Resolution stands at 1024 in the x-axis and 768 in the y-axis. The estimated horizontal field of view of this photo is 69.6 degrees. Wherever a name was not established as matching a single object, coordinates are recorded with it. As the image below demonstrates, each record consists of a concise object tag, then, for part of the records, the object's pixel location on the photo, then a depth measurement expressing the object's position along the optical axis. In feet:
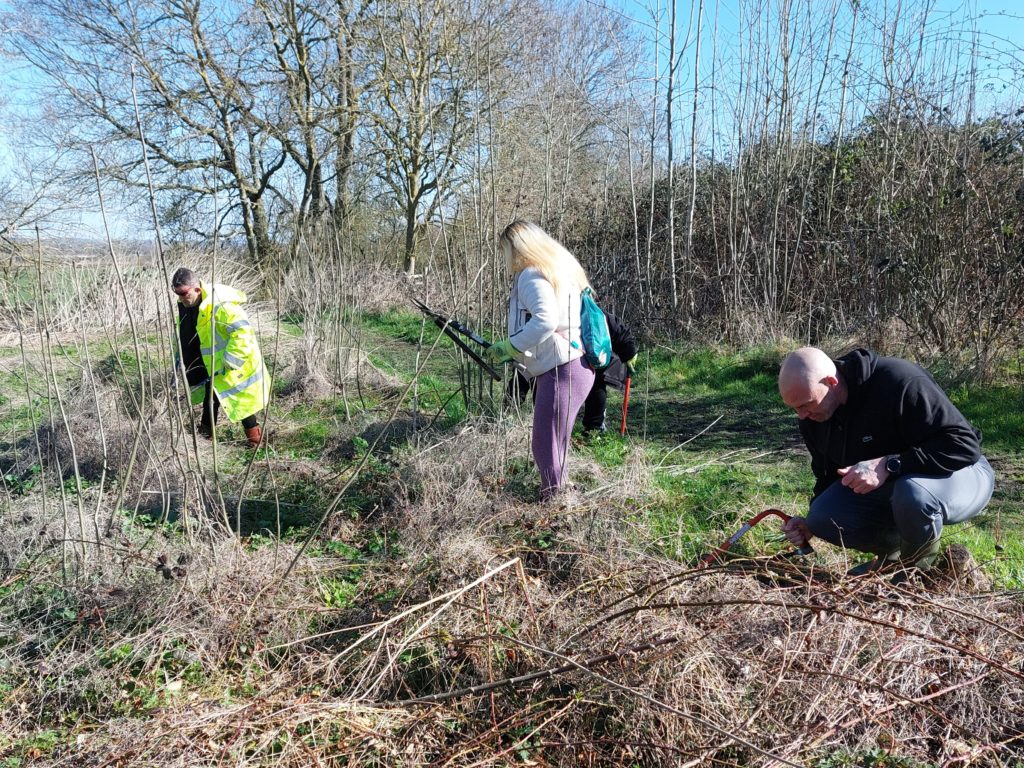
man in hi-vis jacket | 16.72
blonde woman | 11.30
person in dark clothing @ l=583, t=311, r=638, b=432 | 15.83
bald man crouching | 8.77
